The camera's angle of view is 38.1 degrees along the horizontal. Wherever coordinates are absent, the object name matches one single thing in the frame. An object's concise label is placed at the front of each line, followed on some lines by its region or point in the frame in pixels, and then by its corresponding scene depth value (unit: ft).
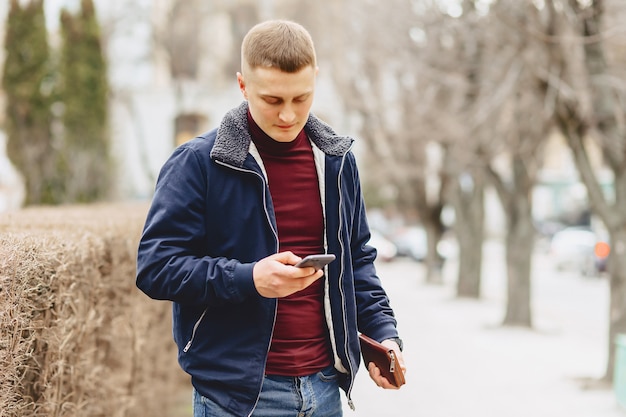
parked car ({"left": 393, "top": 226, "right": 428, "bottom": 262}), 125.90
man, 8.73
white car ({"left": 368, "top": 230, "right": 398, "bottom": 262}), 120.57
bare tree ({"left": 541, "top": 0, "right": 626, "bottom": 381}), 32.42
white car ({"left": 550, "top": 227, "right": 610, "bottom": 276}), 95.99
